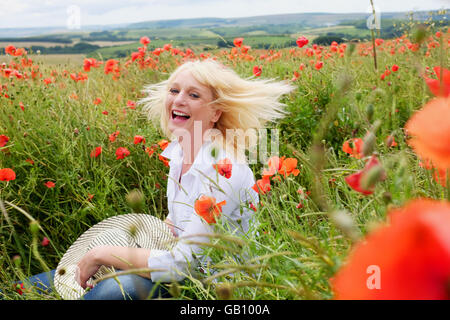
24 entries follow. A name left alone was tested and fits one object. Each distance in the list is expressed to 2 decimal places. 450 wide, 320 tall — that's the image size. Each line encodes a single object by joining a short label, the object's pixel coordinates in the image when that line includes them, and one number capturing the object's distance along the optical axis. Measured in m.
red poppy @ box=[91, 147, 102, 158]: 2.55
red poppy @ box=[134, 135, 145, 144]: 2.49
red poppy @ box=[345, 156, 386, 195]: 0.72
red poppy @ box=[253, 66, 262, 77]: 2.93
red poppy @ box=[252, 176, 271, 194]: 1.40
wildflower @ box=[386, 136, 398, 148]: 0.86
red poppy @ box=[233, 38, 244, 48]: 3.81
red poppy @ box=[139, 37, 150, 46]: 4.39
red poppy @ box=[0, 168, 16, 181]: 1.92
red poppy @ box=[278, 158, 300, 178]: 1.45
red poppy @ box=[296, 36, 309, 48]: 3.23
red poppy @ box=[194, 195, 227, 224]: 1.31
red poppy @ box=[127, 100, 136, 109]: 3.29
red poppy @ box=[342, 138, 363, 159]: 1.23
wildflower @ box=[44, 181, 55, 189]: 2.36
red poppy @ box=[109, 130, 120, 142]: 2.61
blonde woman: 1.78
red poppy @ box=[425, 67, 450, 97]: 0.63
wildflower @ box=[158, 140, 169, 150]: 2.37
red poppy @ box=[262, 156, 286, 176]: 1.41
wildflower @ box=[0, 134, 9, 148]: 2.34
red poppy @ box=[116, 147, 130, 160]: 2.51
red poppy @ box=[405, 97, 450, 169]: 0.37
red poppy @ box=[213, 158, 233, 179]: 1.44
